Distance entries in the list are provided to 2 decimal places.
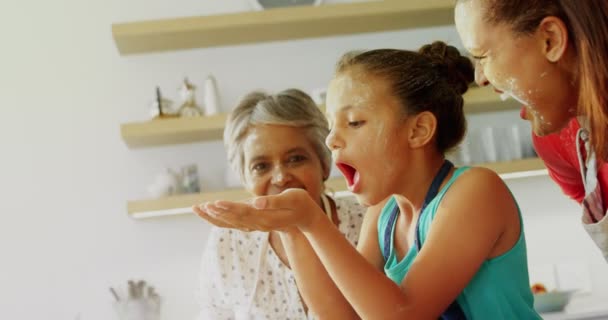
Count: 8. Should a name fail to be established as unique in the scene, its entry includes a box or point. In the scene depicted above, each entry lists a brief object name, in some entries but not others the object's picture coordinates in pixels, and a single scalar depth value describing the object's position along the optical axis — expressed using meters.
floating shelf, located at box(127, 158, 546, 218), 3.56
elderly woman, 2.12
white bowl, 3.33
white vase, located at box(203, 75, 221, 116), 3.79
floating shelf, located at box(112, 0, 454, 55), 3.67
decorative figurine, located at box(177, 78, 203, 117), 3.76
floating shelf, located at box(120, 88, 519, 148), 3.63
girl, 1.14
